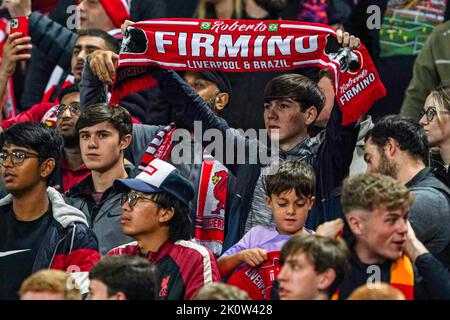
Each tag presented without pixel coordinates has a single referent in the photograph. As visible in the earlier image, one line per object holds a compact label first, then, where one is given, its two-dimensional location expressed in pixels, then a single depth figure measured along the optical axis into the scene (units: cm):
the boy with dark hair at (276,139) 1433
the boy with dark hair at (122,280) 1149
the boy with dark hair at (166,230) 1292
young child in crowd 1301
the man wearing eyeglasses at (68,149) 1670
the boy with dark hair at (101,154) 1556
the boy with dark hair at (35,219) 1391
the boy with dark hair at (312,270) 1122
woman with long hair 1505
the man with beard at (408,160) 1347
